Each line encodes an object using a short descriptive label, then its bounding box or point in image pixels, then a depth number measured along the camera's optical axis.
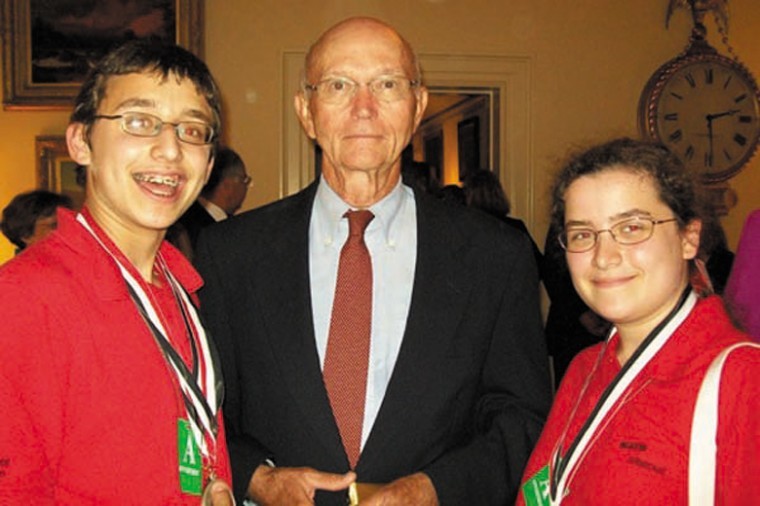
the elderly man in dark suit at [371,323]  1.73
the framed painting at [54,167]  5.28
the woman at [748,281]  1.73
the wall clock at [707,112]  5.73
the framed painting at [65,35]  5.25
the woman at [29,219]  3.71
